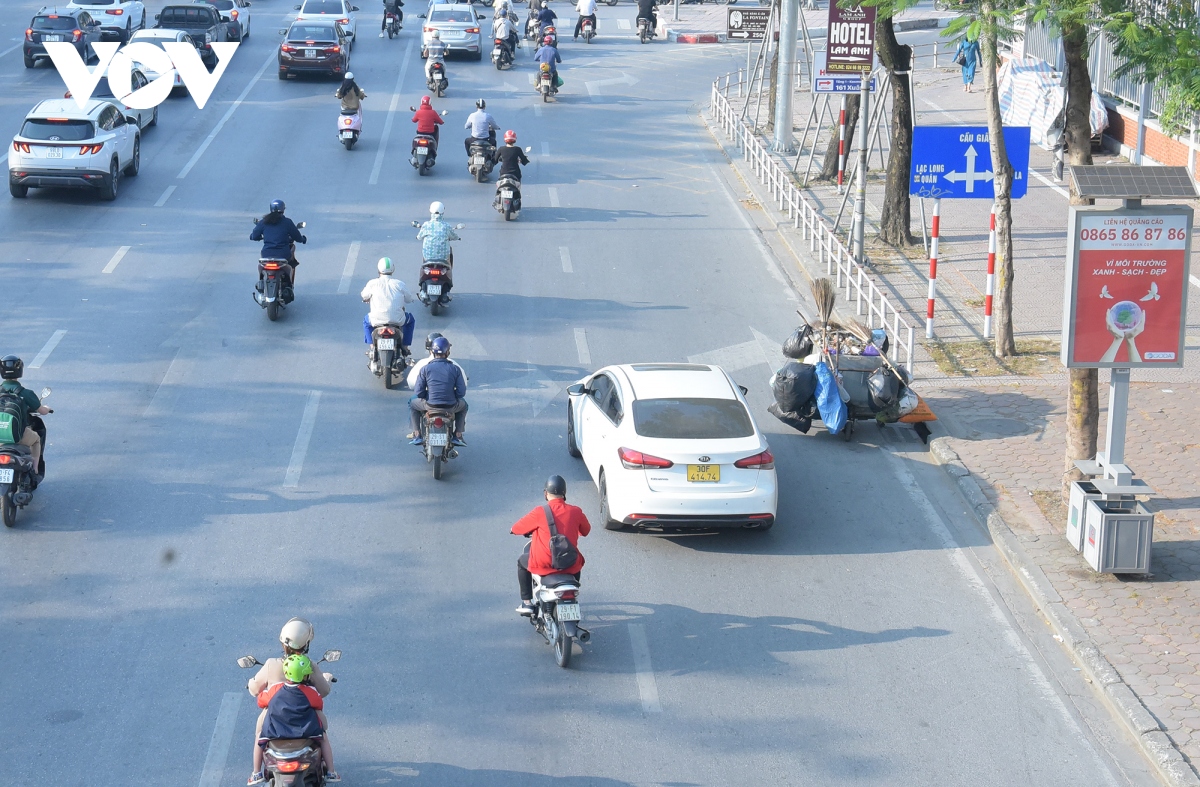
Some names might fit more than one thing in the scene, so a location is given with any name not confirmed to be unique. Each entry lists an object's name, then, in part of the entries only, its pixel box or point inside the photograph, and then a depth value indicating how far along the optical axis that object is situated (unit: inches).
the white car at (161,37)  1445.6
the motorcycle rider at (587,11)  1939.0
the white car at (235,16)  1711.4
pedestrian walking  1479.6
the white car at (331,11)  1729.8
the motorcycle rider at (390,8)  1870.1
